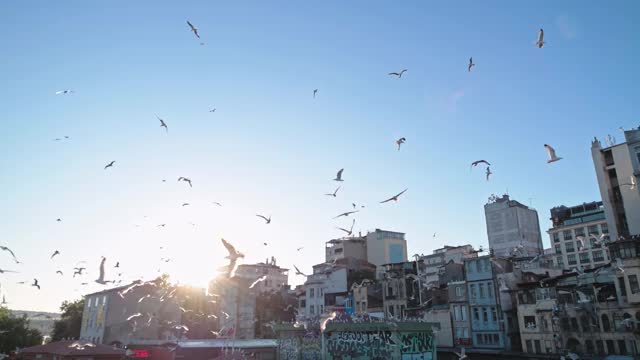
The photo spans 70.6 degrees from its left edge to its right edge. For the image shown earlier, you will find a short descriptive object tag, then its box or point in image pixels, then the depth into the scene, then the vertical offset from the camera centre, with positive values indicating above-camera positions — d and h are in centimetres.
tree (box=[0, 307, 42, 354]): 5775 -88
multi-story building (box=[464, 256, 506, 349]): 4858 +160
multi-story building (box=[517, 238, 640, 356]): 3816 +92
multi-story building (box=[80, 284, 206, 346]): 5897 +132
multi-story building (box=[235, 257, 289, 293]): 9212 +1014
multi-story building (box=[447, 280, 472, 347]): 5119 +94
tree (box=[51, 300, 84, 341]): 7156 +50
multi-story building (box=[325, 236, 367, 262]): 9400 +1504
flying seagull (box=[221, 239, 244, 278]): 2652 +392
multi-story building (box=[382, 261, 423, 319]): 5906 +366
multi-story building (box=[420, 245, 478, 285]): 8369 +1187
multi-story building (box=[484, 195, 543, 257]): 8525 +1739
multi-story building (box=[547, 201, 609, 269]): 7875 +1508
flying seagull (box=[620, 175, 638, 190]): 5709 +1697
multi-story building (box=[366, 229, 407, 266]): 9125 +1464
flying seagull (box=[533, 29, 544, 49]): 2088 +1266
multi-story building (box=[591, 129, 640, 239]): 5806 +1781
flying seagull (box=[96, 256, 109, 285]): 2662 +287
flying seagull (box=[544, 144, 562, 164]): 2481 +886
